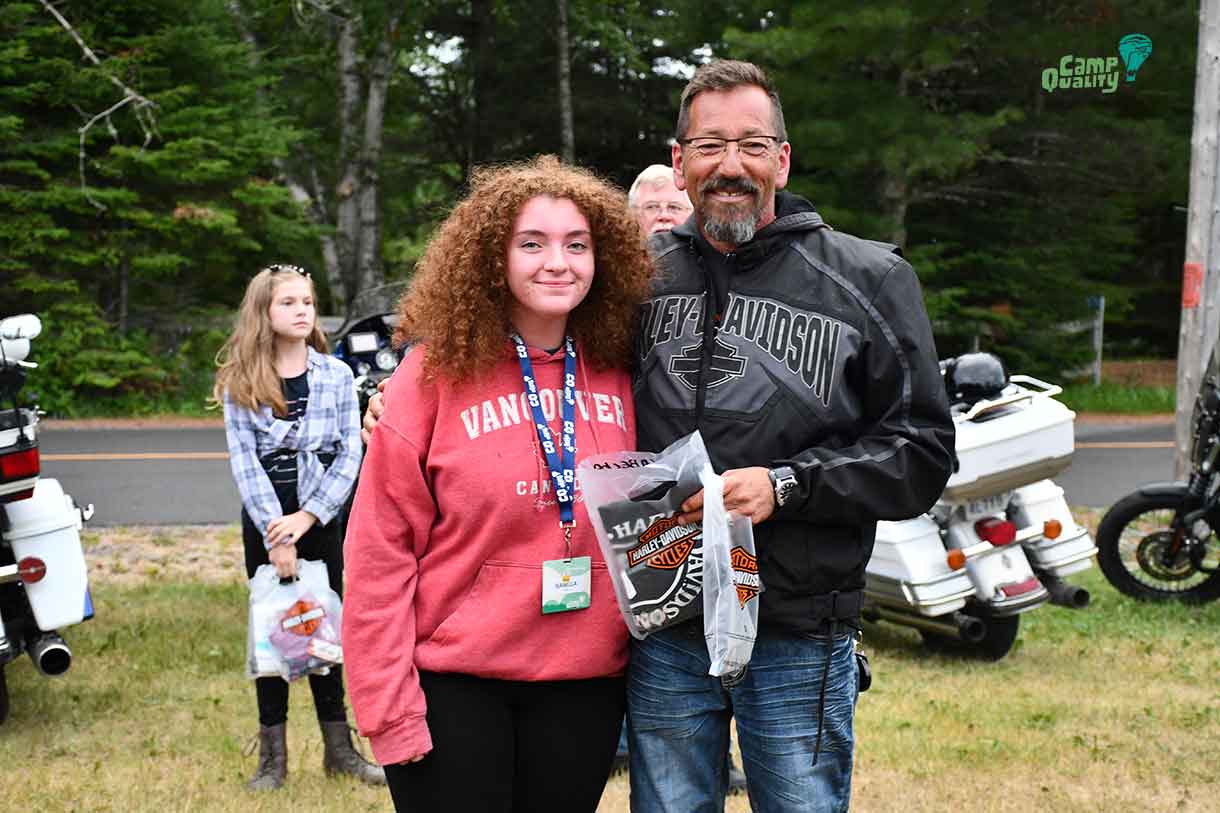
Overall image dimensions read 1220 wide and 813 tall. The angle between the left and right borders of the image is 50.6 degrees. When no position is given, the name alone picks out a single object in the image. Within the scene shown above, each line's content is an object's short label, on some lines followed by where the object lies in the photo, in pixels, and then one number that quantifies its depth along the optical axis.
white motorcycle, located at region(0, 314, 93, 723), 4.88
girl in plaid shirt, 4.47
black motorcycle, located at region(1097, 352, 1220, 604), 6.89
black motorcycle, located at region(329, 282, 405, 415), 6.18
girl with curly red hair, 2.50
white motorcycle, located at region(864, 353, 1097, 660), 5.65
